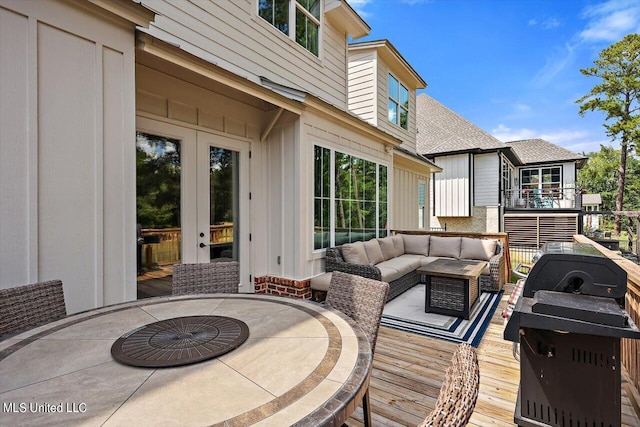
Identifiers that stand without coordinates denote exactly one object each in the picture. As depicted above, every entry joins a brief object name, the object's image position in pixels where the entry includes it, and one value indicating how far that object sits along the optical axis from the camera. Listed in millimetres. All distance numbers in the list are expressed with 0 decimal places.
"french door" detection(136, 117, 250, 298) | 3551
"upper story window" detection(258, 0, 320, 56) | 5035
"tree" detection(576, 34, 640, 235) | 14125
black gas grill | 1632
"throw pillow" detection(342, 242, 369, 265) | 5129
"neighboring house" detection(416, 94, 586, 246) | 13984
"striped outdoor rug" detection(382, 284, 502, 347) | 3787
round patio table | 949
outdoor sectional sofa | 5043
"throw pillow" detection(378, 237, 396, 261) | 6348
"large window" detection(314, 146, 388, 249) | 5086
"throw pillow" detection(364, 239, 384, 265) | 5695
